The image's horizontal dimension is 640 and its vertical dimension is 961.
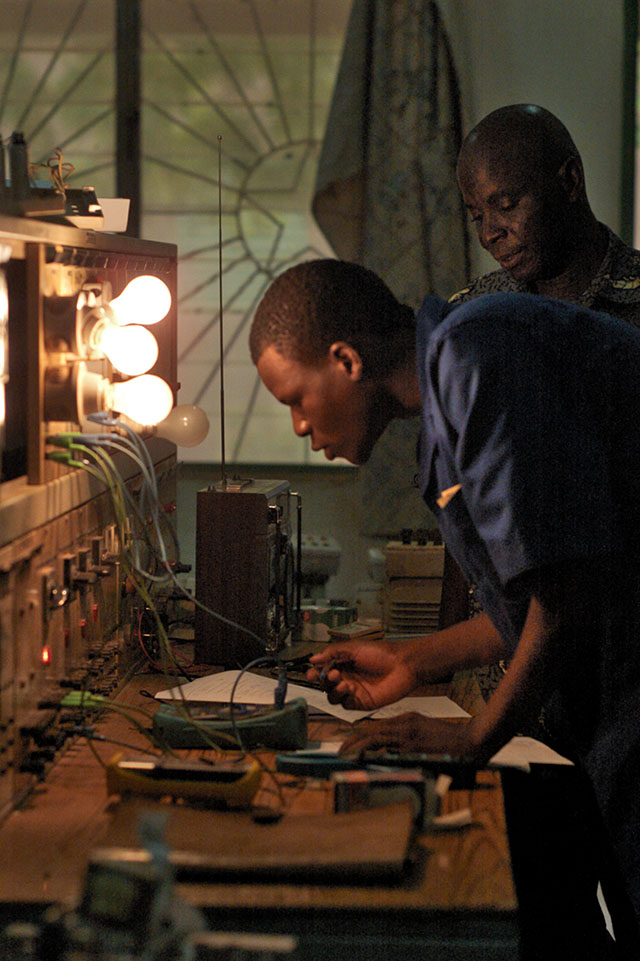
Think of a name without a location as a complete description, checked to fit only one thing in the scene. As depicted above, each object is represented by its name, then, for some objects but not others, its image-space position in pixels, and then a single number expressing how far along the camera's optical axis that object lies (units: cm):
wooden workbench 239
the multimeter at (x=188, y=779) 257
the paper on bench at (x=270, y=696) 293
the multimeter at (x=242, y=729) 276
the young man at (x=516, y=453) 255
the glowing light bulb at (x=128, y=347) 286
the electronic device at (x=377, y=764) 260
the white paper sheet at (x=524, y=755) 271
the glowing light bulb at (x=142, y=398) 293
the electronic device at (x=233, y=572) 314
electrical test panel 259
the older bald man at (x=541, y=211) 315
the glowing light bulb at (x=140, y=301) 294
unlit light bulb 309
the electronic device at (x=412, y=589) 347
